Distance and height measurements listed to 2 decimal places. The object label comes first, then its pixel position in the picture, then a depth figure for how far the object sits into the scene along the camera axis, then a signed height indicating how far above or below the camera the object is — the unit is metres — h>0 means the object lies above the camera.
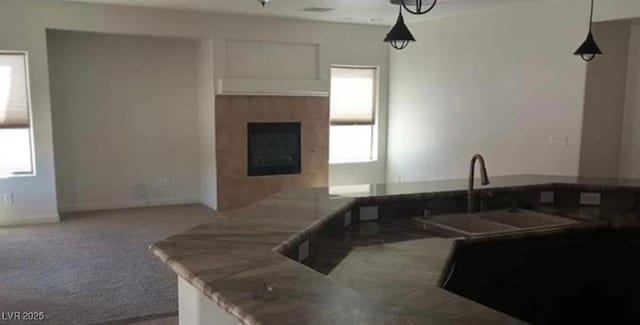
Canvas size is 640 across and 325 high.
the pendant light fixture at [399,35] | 3.67 +0.61
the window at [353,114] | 8.11 +0.09
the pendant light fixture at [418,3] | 2.92 +0.66
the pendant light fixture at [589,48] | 4.23 +0.60
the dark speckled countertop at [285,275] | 1.39 -0.50
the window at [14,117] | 6.30 +0.00
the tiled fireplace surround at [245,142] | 7.14 -0.32
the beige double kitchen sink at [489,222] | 2.85 -0.59
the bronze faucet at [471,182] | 2.99 -0.35
